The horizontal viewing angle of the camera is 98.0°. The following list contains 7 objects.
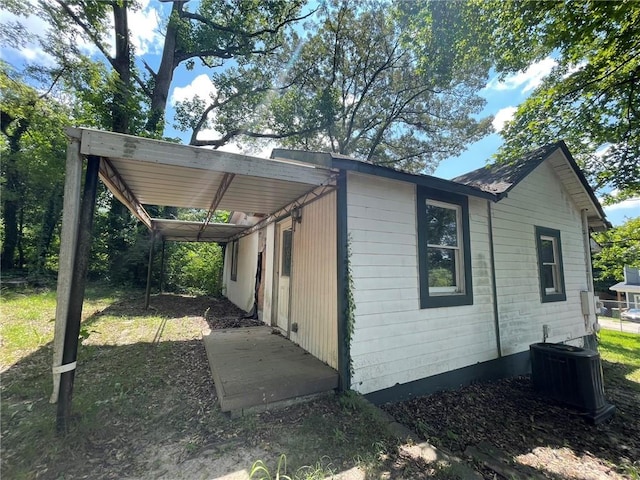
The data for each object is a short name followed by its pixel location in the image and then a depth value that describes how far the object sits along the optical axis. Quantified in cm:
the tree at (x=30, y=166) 1098
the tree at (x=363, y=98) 1363
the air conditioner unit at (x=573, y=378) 394
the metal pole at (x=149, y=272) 873
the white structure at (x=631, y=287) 2486
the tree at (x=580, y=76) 555
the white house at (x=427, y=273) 365
